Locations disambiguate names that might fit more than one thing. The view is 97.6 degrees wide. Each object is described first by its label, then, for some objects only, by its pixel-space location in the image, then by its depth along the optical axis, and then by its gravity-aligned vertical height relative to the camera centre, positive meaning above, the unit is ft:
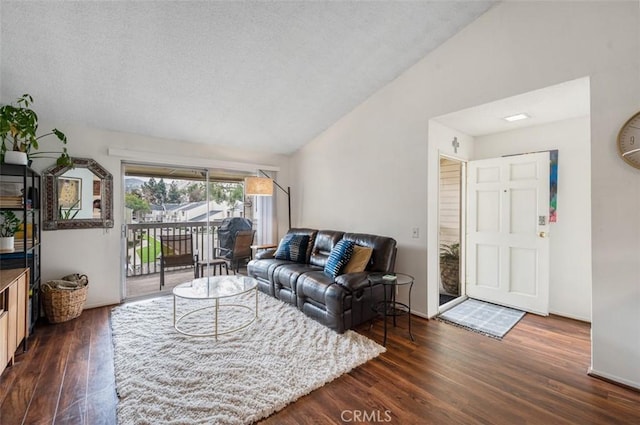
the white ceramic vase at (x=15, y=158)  8.21 +1.59
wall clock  6.46 +1.65
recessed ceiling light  10.12 +3.49
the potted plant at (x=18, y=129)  7.98 +2.41
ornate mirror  10.68 +0.62
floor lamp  14.37 +1.31
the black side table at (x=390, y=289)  8.79 -2.94
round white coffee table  8.81 -2.62
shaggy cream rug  5.70 -3.96
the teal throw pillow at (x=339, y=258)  10.19 -1.75
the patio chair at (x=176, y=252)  13.65 -2.03
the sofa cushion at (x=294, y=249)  12.83 -1.74
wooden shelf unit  6.53 -2.59
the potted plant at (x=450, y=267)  13.28 -2.71
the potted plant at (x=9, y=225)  8.83 -0.45
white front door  10.87 -0.82
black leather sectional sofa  9.08 -2.55
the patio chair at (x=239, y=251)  14.74 -2.12
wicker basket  9.82 -3.16
